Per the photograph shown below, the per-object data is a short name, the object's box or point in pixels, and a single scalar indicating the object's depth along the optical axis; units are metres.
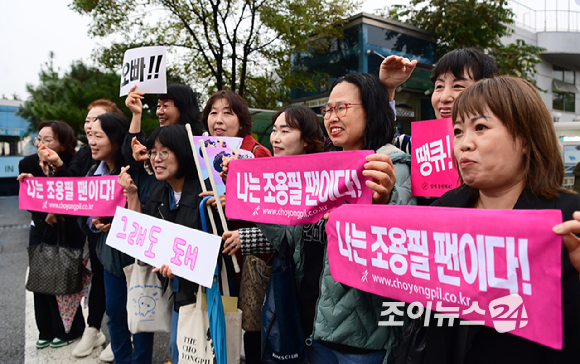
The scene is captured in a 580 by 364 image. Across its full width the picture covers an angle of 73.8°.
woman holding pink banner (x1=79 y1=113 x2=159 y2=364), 2.96
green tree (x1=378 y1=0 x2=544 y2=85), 11.55
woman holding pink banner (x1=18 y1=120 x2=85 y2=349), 3.59
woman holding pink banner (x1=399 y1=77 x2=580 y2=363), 1.16
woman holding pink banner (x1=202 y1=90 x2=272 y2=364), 2.98
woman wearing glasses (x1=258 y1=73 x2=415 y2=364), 1.62
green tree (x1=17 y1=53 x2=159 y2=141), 10.03
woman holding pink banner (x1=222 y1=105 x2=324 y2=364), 2.36
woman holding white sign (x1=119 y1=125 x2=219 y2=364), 2.46
